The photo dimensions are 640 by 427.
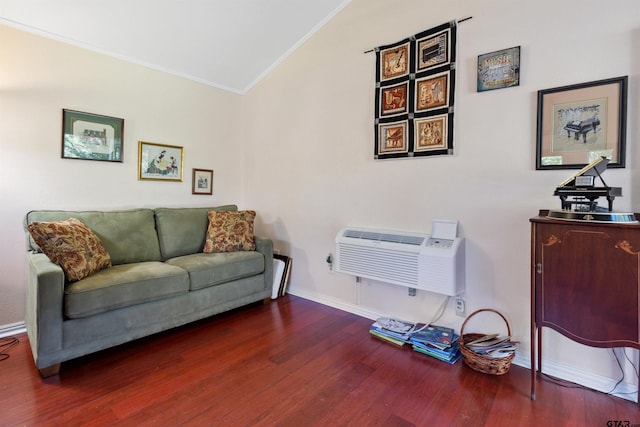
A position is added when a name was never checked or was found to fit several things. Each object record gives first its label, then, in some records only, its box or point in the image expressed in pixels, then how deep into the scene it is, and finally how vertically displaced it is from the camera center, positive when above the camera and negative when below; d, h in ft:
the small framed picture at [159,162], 10.36 +1.68
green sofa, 6.11 -1.71
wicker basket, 6.30 -2.90
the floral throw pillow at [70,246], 6.61 -0.80
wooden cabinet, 4.82 -0.99
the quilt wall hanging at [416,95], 7.72 +3.15
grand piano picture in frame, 5.78 +1.84
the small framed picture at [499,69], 6.76 +3.26
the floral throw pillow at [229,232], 10.00 -0.63
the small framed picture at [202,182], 11.76 +1.15
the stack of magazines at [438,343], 6.96 -2.85
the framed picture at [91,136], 8.81 +2.13
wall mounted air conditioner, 7.22 -1.02
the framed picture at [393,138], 8.46 +2.13
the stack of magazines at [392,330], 7.64 -2.85
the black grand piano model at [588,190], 5.07 +0.49
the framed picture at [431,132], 7.77 +2.12
